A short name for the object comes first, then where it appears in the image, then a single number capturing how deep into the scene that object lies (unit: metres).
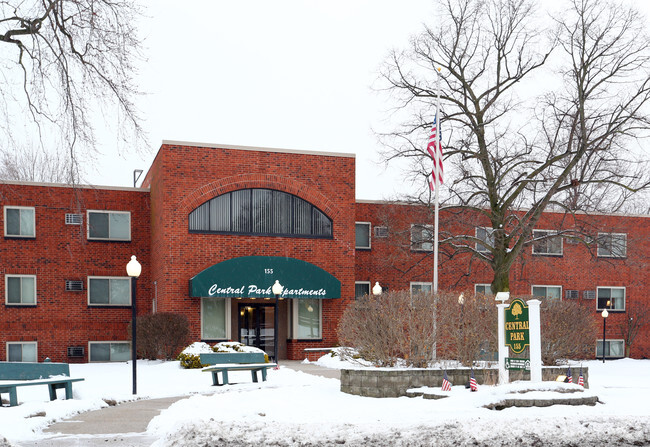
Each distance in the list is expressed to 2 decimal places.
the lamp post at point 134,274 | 15.83
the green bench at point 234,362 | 17.02
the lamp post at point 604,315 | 31.46
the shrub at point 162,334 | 23.52
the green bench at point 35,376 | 12.29
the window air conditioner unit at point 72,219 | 27.16
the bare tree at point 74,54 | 11.72
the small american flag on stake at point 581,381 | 14.28
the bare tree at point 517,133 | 25.11
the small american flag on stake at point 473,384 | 13.34
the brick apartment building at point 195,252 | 25.44
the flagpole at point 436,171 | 19.31
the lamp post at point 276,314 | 22.39
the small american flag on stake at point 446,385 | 13.39
